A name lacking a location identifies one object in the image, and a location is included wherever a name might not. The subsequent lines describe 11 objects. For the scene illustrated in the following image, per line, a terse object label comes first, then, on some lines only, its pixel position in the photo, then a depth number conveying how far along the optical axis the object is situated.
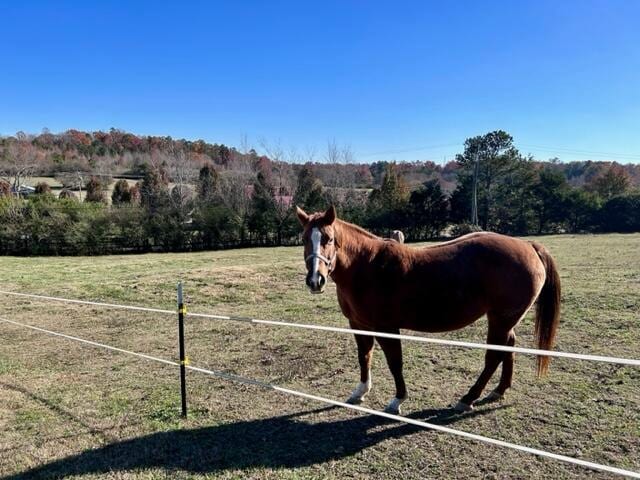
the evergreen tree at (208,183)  38.69
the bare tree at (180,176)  34.22
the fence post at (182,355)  3.86
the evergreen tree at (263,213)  32.66
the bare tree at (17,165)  46.66
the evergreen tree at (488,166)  37.59
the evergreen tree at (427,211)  36.00
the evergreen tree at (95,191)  42.66
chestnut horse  3.75
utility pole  36.28
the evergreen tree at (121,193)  40.74
